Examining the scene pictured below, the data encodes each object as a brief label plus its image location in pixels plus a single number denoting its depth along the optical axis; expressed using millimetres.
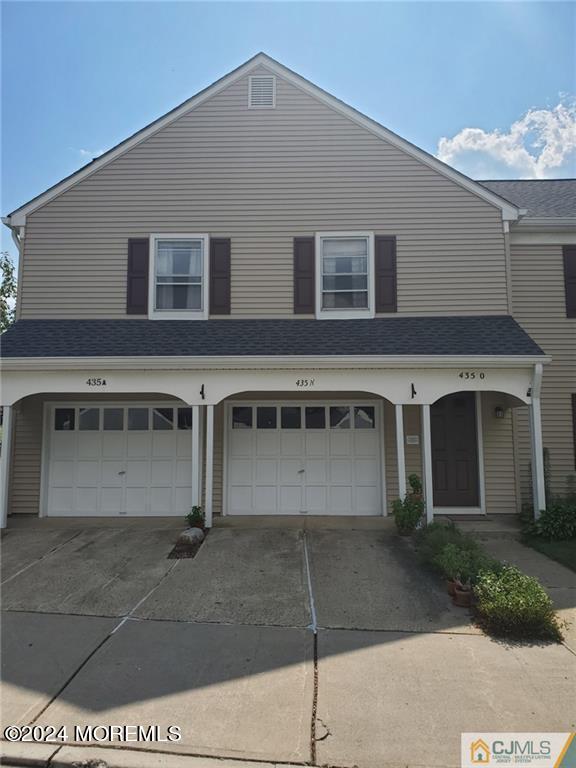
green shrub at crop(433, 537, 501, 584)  4809
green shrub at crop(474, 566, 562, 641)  3984
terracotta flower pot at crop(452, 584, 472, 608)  4543
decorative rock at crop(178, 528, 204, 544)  6379
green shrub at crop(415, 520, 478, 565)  5652
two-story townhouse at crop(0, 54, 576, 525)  8289
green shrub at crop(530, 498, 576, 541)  6809
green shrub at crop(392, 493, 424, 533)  6859
